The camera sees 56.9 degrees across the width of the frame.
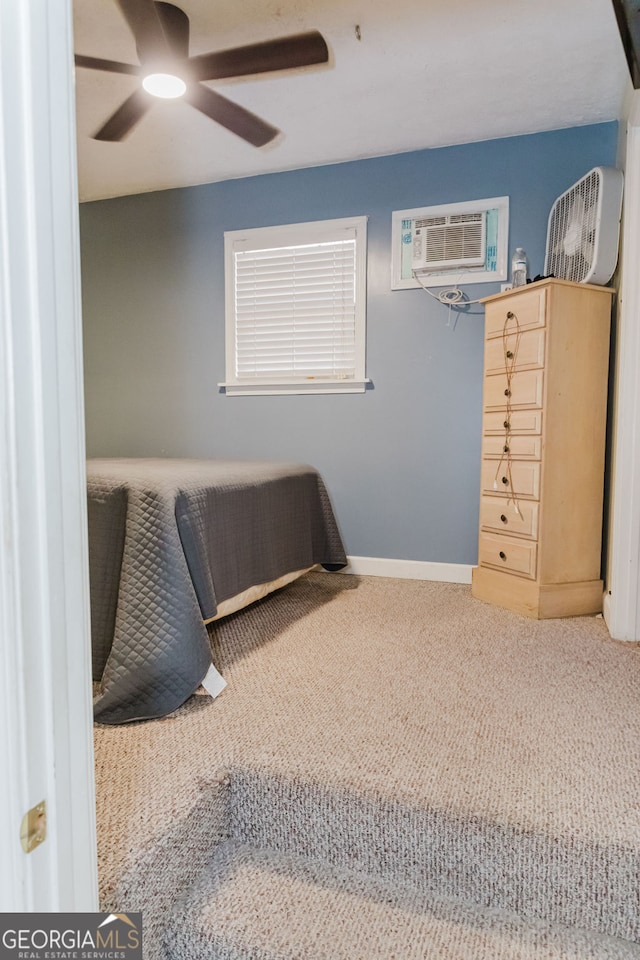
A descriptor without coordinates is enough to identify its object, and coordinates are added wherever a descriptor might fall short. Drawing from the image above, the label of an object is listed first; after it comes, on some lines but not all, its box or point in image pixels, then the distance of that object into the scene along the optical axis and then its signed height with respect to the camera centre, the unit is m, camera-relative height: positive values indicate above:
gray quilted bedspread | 1.50 -0.45
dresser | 2.44 -0.12
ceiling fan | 1.92 +1.24
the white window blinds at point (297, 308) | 3.29 +0.63
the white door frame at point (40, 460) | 0.58 -0.05
